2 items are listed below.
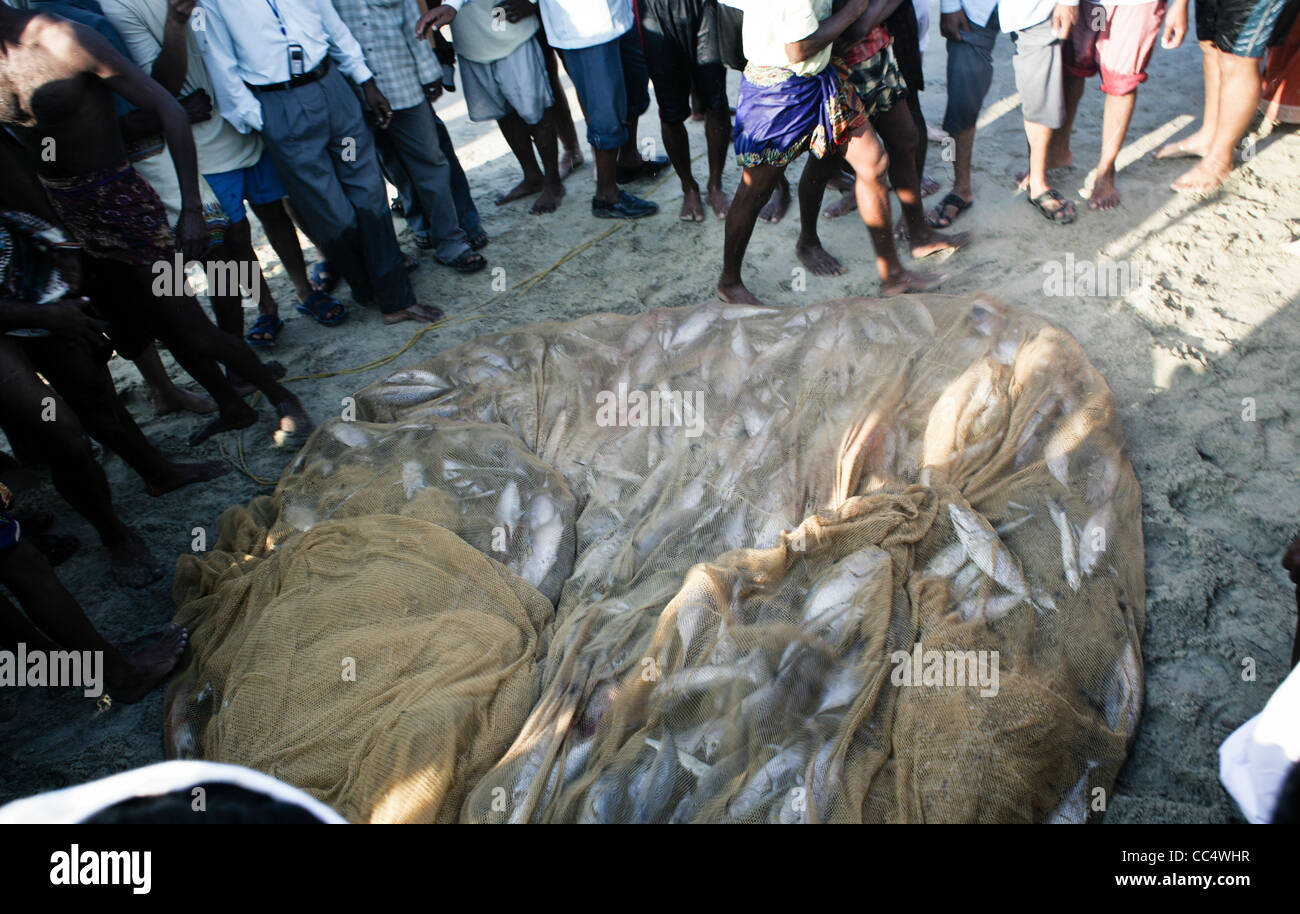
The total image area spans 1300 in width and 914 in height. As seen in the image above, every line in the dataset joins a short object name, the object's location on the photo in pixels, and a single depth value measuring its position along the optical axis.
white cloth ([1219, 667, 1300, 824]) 1.32
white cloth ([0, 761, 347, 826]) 0.99
